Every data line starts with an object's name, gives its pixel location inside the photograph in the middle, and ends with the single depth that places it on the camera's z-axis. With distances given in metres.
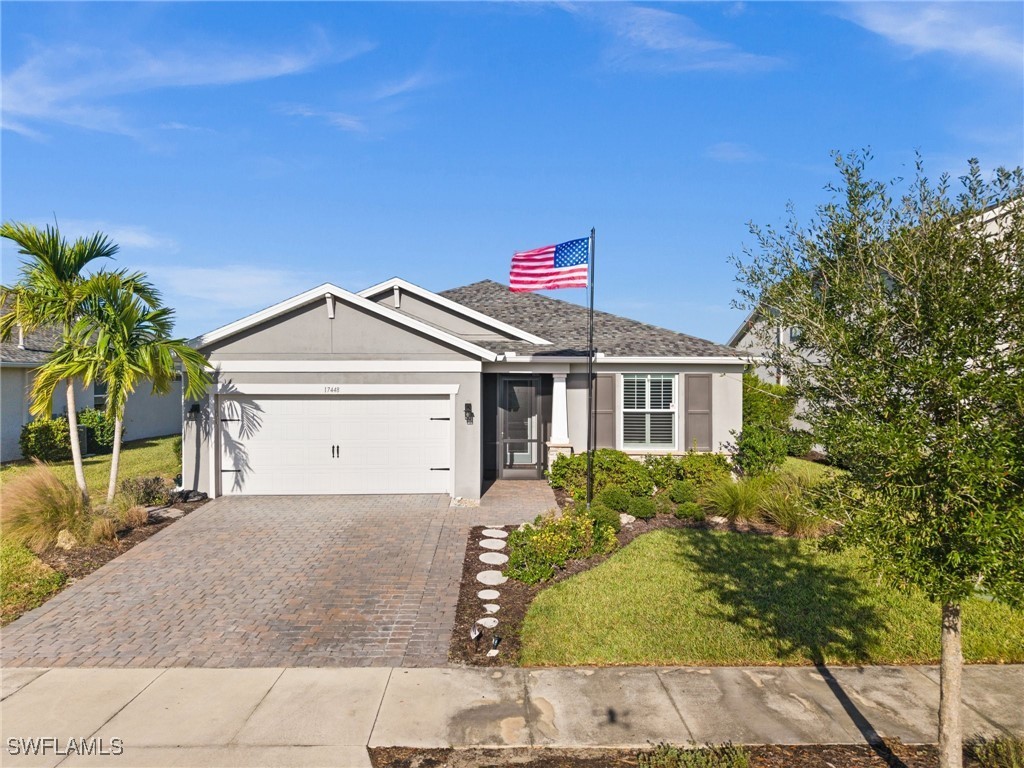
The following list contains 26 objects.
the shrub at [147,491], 13.02
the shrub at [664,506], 12.69
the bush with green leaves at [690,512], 12.02
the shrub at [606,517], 10.91
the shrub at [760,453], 15.12
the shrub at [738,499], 11.84
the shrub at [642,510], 12.16
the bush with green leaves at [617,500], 12.47
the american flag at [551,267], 13.27
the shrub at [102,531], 10.48
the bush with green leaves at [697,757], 4.75
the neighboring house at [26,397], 18.70
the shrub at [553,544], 9.18
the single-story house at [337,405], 13.60
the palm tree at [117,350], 11.54
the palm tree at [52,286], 11.41
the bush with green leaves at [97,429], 20.55
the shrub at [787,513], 10.89
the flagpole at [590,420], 12.89
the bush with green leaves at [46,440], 18.72
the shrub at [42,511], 10.16
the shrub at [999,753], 4.77
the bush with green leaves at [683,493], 12.92
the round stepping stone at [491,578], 9.00
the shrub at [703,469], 14.60
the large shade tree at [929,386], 3.67
